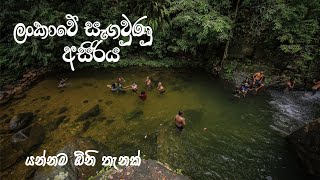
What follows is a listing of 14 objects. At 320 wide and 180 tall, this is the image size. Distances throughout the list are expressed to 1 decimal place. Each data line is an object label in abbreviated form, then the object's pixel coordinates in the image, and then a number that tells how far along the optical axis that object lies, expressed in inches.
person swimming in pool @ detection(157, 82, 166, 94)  301.9
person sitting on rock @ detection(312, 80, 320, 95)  312.5
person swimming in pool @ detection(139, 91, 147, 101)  286.8
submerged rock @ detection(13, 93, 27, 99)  298.9
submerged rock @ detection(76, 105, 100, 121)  261.7
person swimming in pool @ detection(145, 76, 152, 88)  312.1
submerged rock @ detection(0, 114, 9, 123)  261.0
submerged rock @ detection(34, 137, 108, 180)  178.9
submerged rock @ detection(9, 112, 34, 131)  248.1
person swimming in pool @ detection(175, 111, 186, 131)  241.6
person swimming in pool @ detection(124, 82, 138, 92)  303.9
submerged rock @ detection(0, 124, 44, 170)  214.9
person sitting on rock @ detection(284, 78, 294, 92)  314.4
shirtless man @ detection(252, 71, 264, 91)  315.5
